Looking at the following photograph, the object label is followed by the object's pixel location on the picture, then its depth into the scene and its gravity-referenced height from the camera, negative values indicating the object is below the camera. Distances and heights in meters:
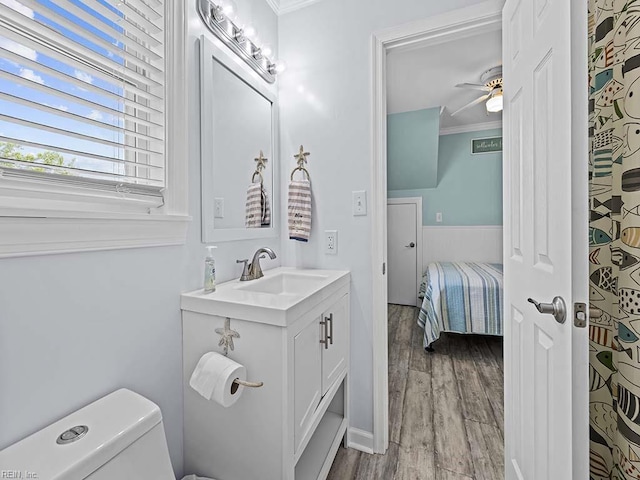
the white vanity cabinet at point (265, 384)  0.97 -0.53
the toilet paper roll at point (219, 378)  0.92 -0.46
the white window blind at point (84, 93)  0.72 +0.41
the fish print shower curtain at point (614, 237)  0.66 -0.02
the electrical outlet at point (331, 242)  1.67 -0.05
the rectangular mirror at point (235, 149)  1.29 +0.43
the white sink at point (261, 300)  0.97 -0.24
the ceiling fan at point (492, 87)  2.70 +1.33
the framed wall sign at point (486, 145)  4.23 +1.26
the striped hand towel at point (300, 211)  1.68 +0.13
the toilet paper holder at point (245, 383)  0.90 -0.46
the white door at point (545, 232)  0.69 +0.00
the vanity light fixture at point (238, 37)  1.27 +0.95
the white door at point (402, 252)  4.65 -0.30
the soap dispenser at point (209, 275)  1.20 -0.16
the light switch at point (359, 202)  1.59 +0.17
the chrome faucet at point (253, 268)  1.43 -0.17
